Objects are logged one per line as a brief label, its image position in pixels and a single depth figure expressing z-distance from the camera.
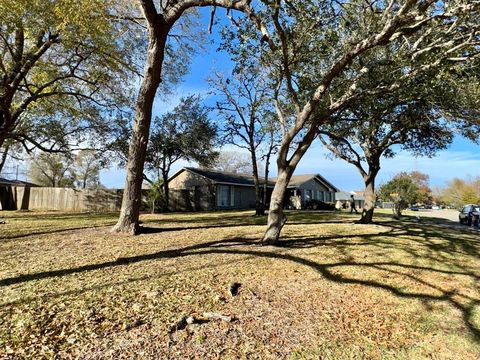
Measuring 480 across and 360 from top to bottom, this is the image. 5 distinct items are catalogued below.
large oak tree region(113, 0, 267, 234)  8.48
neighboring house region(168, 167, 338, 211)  27.31
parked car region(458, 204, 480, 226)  21.08
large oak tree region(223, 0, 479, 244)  6.88
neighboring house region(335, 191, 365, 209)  56.89
